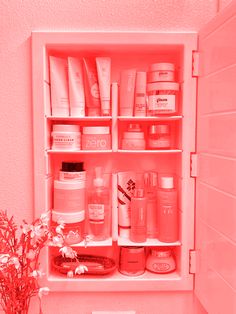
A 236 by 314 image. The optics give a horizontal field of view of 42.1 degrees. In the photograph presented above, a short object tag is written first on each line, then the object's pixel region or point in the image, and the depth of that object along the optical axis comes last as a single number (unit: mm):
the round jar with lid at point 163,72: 825
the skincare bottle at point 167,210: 850
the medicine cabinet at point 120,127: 823
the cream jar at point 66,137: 831
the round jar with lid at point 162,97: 820
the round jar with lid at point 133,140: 847
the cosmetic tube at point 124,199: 881
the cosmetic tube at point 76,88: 845
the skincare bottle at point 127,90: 846
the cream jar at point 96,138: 842
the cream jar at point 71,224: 833
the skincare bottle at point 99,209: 852
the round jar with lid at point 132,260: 863
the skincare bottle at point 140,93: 844
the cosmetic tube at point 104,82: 844
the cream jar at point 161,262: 880
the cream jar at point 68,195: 833
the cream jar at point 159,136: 851
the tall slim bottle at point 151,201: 884
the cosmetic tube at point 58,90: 850
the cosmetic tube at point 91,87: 854
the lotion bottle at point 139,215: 845
